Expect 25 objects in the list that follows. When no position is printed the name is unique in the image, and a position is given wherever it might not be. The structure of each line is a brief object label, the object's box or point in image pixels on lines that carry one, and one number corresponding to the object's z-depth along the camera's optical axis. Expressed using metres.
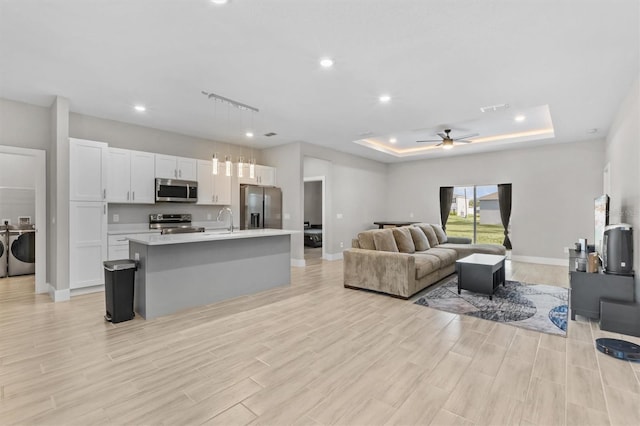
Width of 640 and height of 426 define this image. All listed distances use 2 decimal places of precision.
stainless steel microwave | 5.41
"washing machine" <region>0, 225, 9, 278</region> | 5.60
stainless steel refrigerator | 6.56
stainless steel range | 5.59
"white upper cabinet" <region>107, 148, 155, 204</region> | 4.94
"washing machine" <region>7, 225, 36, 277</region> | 5.70
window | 7.81
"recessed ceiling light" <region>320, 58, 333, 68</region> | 3.08
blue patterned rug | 3.39
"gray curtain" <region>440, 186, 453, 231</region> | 8.55
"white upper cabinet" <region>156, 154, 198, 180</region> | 5.48
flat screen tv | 4.07
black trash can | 3.35
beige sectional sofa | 4.28
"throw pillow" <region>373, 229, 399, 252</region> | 4.85
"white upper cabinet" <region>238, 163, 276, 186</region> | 6.72
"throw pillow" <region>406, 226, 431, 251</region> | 5.87
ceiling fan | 6.05
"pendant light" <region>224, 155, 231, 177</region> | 3.84
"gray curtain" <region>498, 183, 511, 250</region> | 7.54
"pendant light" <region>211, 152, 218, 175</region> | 3.91
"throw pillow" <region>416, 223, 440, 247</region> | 6.49
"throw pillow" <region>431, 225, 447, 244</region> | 6.88
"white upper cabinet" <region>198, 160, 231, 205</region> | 6.08
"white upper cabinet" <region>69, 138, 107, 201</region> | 4.39
